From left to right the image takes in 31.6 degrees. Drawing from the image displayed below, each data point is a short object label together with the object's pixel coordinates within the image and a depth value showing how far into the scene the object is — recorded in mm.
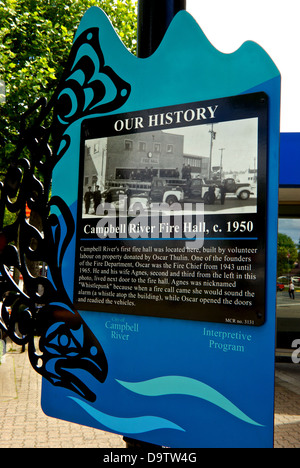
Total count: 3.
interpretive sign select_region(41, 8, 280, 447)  2855
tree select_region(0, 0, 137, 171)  11039
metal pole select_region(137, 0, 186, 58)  3447
